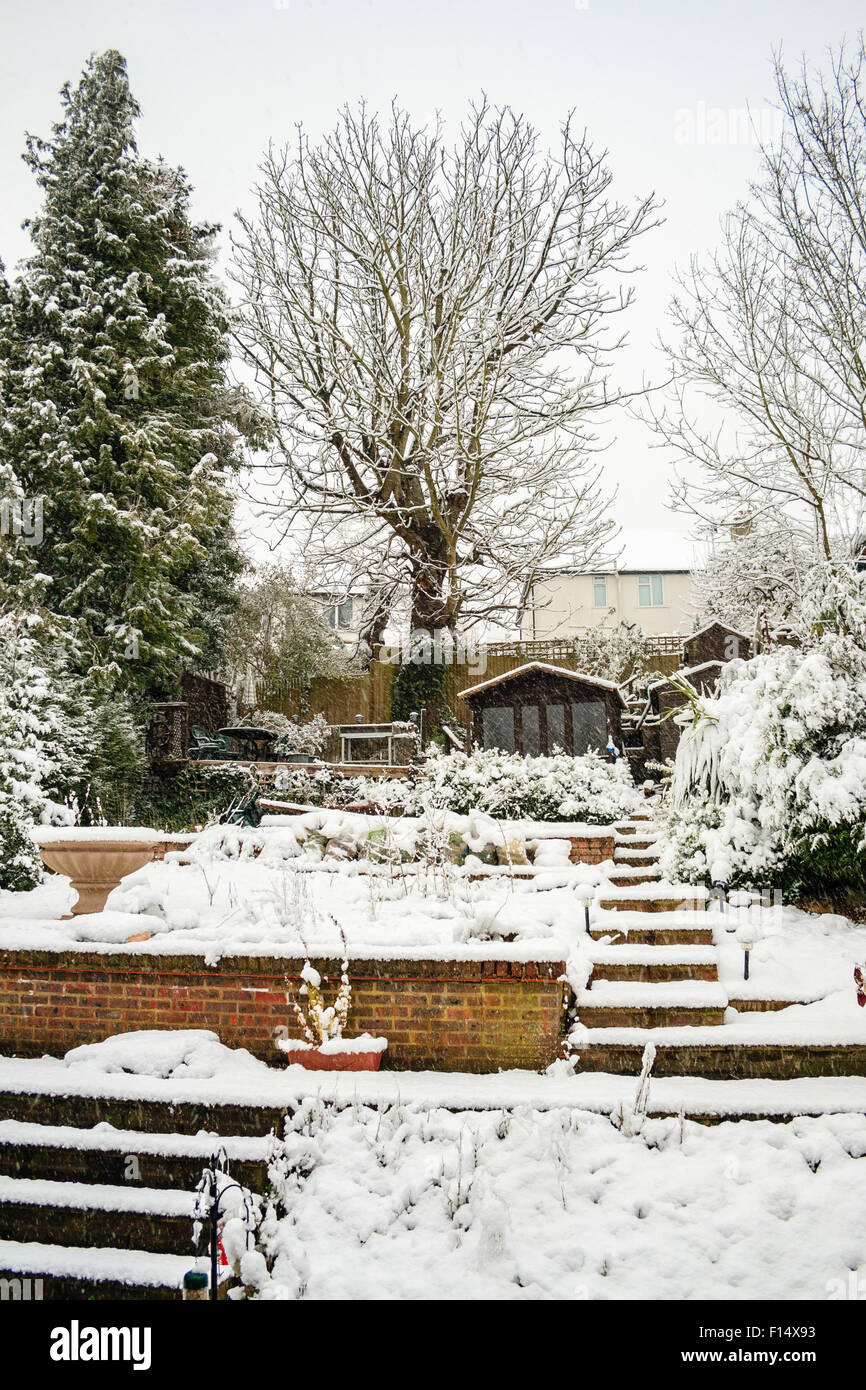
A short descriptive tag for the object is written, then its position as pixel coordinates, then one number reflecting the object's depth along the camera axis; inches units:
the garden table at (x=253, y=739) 575.2
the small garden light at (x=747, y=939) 190.1
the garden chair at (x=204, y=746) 589.9
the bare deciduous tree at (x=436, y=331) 457.7
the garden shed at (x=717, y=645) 601.0
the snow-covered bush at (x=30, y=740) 274.4
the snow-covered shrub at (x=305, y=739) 621.3
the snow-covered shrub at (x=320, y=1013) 165.9
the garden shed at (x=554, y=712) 488.1
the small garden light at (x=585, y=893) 212.7
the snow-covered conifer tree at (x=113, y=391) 510.6
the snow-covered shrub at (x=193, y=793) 468.8
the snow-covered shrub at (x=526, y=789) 346.9
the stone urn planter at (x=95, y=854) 201.2
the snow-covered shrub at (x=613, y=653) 735.1
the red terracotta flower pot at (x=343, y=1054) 163.9
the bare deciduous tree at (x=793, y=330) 374.3
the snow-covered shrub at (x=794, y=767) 223.5
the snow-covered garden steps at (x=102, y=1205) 129.9
